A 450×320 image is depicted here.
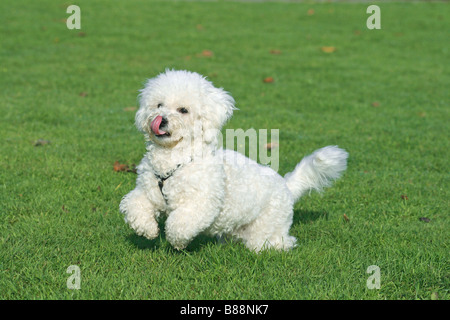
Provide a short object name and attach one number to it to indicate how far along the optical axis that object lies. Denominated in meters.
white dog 4.14
